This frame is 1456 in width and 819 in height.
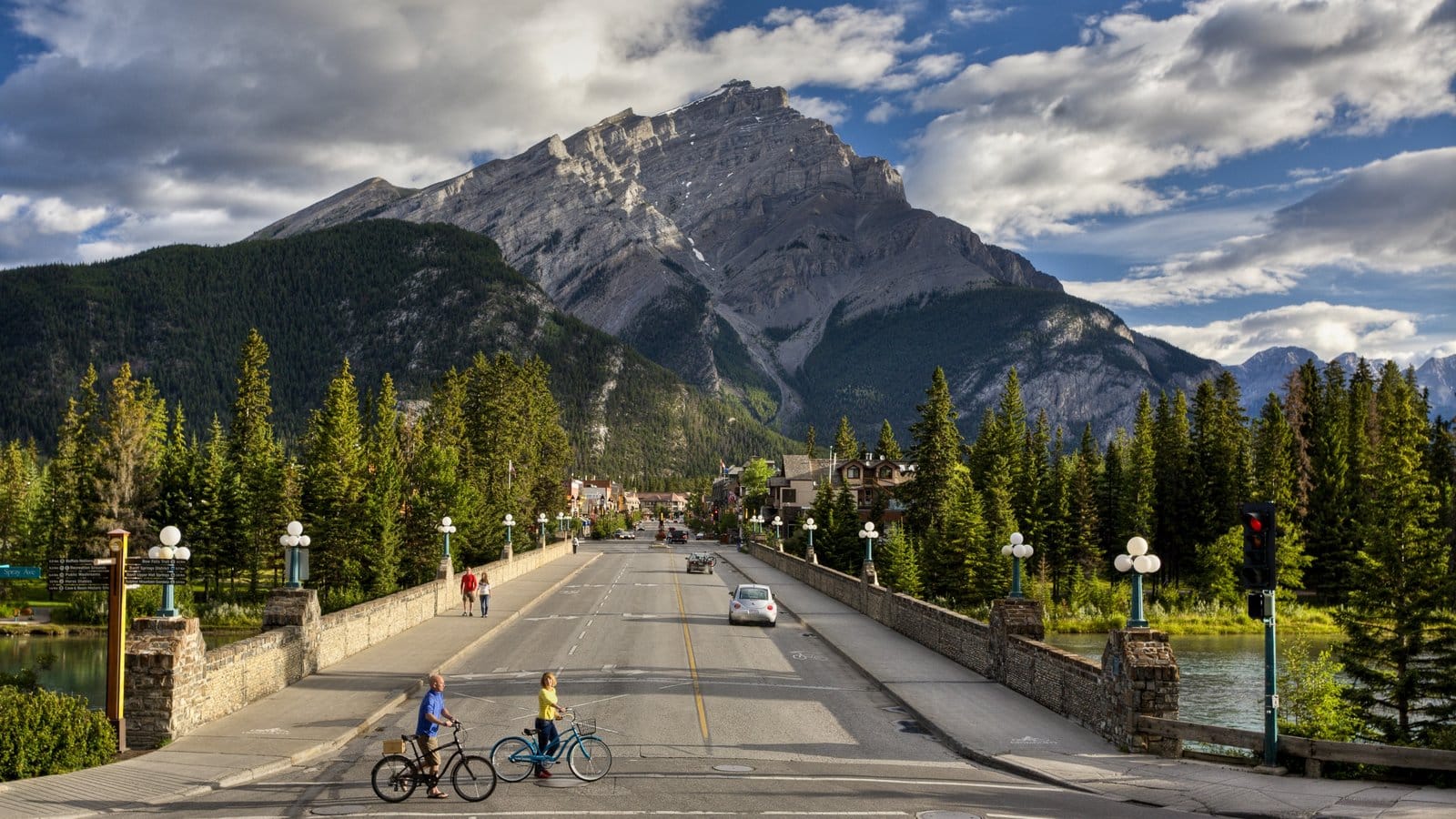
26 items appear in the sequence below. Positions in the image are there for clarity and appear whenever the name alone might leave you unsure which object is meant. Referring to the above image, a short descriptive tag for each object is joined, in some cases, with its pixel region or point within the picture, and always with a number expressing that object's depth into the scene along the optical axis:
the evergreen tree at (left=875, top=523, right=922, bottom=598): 72.44
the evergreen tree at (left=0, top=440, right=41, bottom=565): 99.25
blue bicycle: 16.27
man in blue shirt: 15.30
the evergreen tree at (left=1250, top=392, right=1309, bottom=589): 80.56
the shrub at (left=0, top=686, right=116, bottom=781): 16.16
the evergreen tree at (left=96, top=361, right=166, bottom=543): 78.75
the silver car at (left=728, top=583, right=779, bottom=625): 40.78
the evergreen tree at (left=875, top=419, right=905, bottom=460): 136.25
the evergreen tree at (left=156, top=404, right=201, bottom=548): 80.88
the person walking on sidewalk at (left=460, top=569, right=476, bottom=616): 43.03
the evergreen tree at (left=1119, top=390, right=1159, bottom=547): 91.31
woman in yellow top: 16.31
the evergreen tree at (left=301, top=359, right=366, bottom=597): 75.19
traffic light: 17.17
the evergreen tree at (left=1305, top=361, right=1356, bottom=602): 83.12
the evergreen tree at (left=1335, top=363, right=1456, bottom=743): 33.31
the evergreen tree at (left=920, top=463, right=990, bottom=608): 74.44
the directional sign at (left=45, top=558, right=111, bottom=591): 20.34
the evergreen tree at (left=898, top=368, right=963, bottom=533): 88.56
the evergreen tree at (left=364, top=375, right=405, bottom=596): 72.50
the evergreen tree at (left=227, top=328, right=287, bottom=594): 80.31
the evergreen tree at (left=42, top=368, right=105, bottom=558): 78.19
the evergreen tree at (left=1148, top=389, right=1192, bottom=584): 93.81
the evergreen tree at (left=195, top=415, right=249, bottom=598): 79.83
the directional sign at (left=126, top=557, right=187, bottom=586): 21.42
